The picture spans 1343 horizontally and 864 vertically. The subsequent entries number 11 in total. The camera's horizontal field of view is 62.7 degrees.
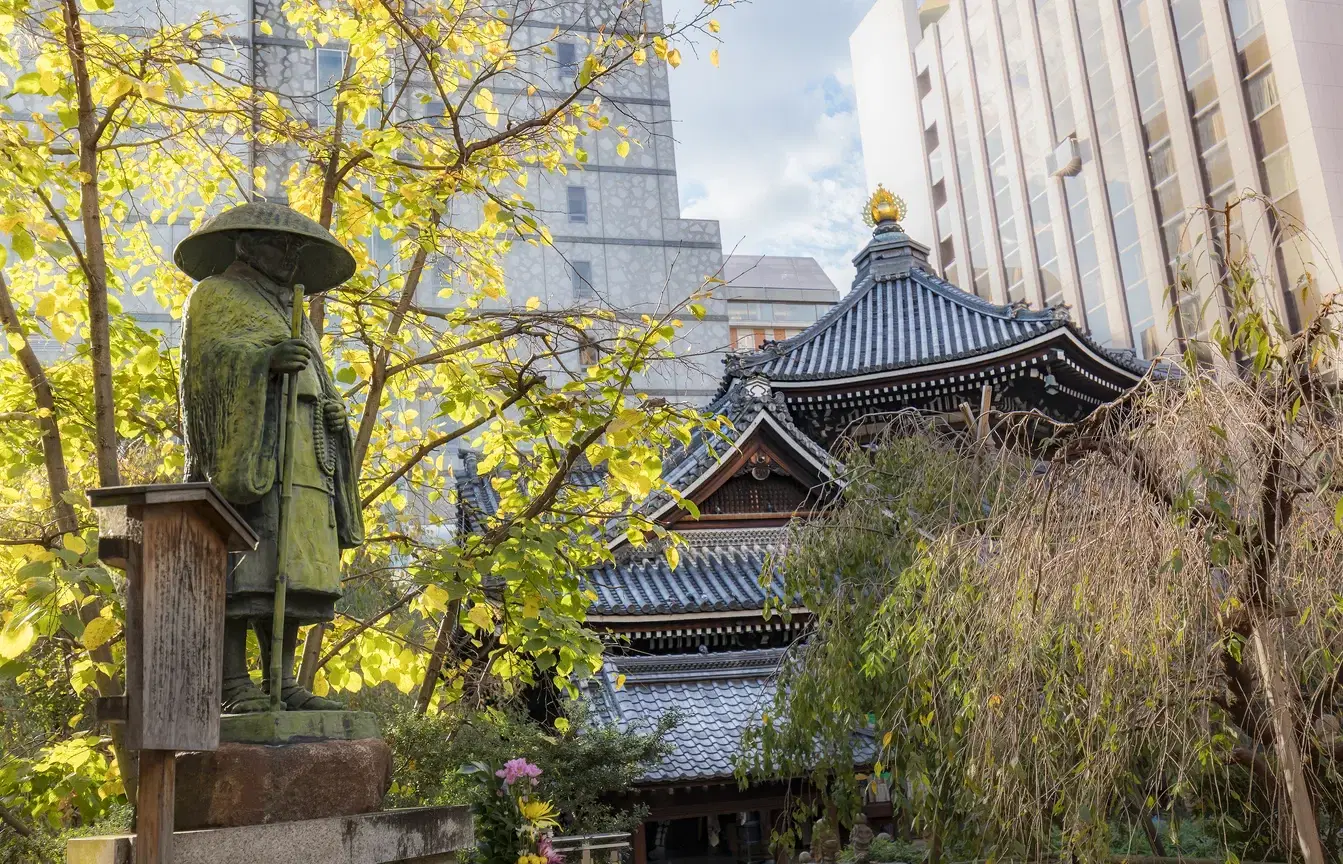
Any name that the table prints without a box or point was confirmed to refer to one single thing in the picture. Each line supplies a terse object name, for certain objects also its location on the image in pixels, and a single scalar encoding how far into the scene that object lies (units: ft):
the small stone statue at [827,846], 35.70
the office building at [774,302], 132.67
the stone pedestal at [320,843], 10.28
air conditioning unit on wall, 99.14
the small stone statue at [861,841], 34.94
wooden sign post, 9.72
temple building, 41.83
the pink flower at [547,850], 24.88
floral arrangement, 25.70
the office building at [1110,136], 74.64
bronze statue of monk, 12.26
